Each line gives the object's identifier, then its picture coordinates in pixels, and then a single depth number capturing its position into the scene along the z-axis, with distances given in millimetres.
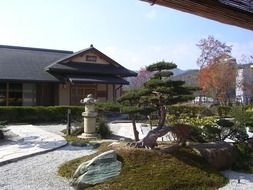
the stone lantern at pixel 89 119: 8418
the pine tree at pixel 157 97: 4503
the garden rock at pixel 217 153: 4478
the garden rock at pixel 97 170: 3775
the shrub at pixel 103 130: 8694
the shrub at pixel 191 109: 13231
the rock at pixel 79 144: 6879
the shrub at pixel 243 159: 4639
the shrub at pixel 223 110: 17212
